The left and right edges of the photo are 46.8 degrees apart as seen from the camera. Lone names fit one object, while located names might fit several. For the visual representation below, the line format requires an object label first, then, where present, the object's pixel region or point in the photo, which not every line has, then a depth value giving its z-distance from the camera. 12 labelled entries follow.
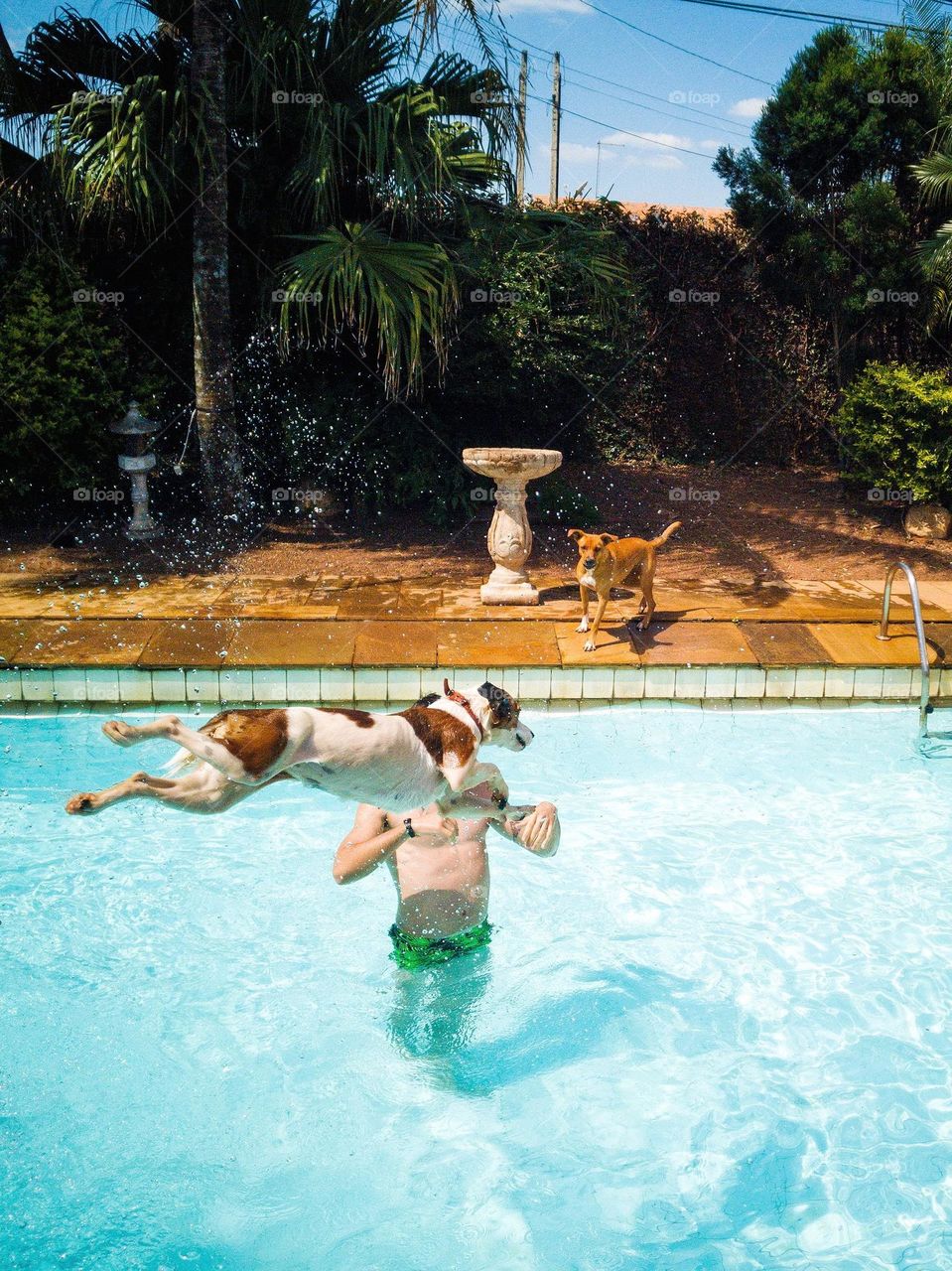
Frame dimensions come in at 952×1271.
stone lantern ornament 9.55
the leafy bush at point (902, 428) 10.09
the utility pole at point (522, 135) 9.44
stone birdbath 7.78
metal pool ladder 6.15
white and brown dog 2.35
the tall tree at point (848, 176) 11.83
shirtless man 3.51
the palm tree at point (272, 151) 8.89
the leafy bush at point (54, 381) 9.27
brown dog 6.98
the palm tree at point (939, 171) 10.70
